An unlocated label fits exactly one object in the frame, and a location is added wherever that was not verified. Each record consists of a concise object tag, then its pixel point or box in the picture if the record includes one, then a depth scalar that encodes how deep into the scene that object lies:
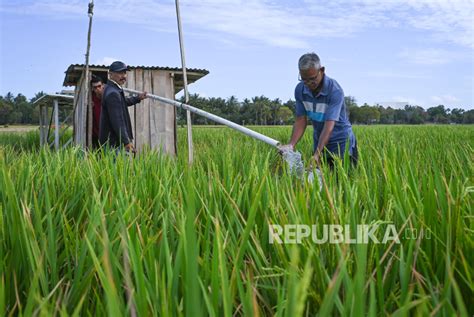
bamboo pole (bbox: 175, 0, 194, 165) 3.84
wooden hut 6.12
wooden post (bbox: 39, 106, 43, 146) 9.94
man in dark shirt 4.00
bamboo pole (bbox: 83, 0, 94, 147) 3.91
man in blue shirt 2.96
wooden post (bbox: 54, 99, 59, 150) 7.65
